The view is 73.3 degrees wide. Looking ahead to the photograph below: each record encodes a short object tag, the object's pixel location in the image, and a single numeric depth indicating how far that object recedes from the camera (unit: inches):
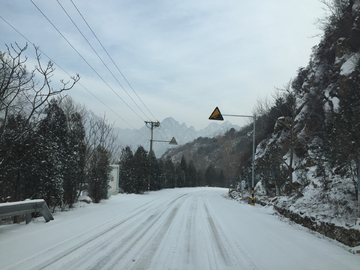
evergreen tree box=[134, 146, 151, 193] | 1024.2
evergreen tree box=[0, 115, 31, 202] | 330.6
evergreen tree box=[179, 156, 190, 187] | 2297.4
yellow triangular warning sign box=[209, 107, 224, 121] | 557.1
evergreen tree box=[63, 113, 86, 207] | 449.7
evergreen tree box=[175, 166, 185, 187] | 2165.4
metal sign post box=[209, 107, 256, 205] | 557.2
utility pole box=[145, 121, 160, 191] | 1261.4
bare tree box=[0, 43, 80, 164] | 281.4
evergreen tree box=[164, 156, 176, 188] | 1915.6
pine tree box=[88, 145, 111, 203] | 574.9
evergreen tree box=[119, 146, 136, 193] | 1019.3
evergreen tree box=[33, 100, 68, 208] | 355.6
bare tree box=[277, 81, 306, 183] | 516.4
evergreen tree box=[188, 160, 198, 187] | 2386.8
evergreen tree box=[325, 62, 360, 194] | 263.4
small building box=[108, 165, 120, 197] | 804.6
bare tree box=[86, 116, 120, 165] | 611.3
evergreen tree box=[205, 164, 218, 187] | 2935.5
